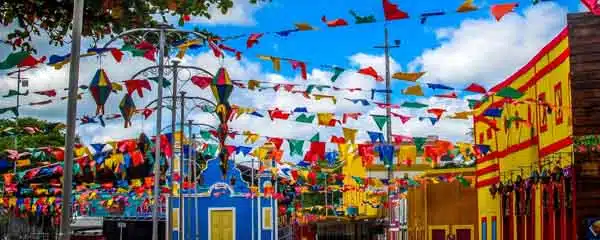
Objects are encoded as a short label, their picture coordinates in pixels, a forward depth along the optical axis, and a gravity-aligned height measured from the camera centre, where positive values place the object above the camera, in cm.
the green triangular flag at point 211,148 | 3067 +205
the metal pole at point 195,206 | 3709 +44
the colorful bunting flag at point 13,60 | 1295 +202
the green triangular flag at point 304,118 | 2297 +220
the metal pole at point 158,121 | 1910 +223
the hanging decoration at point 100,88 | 1686 +212
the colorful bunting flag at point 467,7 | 1275 +260
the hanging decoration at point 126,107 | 1938 +209
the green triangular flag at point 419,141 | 2542 +186
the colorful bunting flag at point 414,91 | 1867 +228
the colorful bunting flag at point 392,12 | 1279 +256
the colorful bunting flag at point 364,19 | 1348 +259
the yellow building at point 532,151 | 2316 +169
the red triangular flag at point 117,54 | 1582 +255
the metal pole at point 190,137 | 2901 +245
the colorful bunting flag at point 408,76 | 1666 +229
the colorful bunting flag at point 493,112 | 2281 +232
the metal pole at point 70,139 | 1179 +91
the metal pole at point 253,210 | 4884 +30
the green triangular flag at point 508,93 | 1878 +227
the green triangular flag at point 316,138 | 2645 +202
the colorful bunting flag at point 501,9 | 1305 +263
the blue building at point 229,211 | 4866 +26
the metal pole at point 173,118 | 2294 +246
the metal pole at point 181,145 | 2642 +199
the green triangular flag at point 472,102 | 2041 +229
